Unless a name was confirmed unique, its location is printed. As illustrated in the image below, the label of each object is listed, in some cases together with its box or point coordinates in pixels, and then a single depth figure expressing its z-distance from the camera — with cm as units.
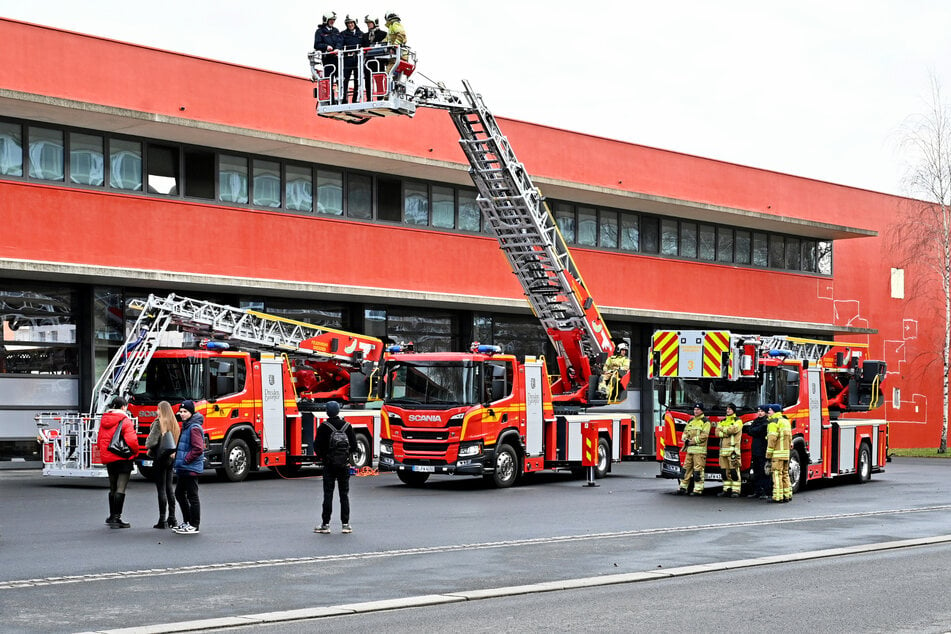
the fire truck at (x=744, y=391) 2317
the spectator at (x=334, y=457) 1611
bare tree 4662
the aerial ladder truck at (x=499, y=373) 2378
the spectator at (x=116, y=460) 1630
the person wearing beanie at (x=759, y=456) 2241
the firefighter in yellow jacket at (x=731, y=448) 2244
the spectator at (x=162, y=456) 1634
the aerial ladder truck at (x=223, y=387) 2325
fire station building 2761
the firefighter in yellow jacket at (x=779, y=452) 2198
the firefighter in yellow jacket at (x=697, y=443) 2266
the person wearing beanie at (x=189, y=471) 1585
